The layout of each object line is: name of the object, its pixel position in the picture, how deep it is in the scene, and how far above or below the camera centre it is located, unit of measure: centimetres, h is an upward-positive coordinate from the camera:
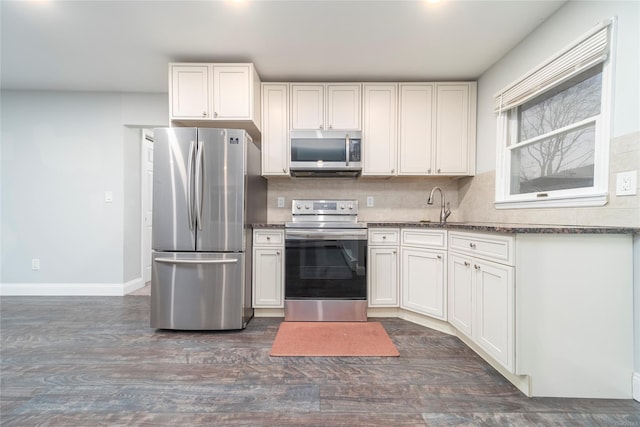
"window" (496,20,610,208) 161 +60
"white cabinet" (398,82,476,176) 287 +91
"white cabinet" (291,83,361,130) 287 +114
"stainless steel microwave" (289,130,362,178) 278 +66
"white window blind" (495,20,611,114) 157 +100
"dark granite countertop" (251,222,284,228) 258 -13
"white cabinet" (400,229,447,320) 230 -54
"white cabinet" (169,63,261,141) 254 +114
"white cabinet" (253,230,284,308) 262 -55
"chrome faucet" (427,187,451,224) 277 -1
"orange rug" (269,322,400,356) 196 -102
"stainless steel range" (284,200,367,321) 253 -57
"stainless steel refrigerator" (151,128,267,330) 229 -12
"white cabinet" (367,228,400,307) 262 -53
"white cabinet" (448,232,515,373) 153 -57
